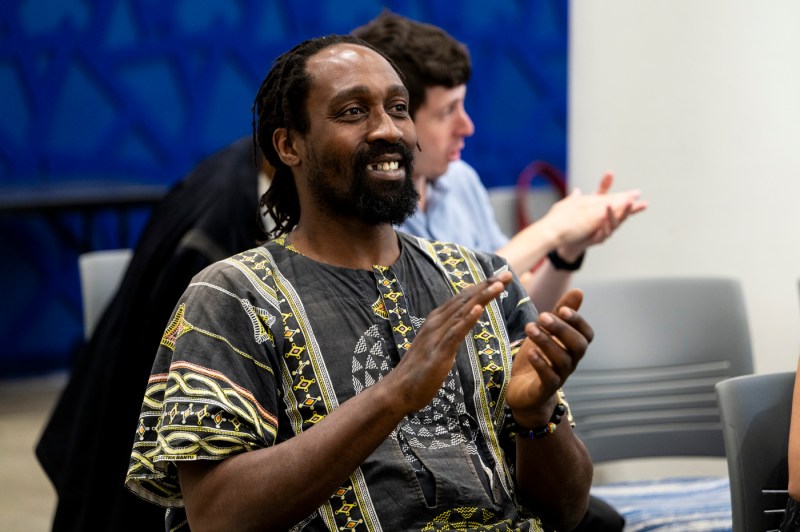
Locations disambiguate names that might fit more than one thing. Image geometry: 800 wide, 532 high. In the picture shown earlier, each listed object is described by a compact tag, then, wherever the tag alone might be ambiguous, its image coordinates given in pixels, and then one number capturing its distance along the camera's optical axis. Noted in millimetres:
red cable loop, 11695
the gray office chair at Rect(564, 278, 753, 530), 5680
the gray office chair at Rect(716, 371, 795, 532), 4102
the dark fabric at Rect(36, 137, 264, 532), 5473
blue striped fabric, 5102
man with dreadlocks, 3338
